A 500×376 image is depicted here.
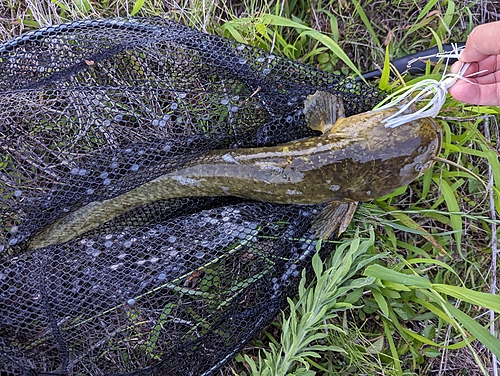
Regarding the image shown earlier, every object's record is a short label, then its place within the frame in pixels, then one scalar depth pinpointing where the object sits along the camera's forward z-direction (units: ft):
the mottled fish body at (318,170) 1.19
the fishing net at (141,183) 1.22
